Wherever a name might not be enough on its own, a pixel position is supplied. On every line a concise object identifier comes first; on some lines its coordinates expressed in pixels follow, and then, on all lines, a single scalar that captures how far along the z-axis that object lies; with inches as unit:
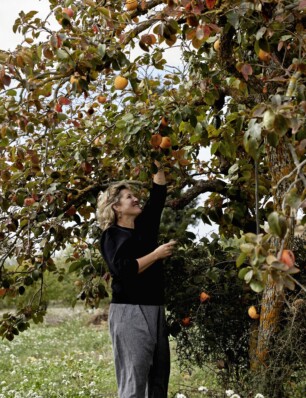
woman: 154.6
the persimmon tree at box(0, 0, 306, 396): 135.2
